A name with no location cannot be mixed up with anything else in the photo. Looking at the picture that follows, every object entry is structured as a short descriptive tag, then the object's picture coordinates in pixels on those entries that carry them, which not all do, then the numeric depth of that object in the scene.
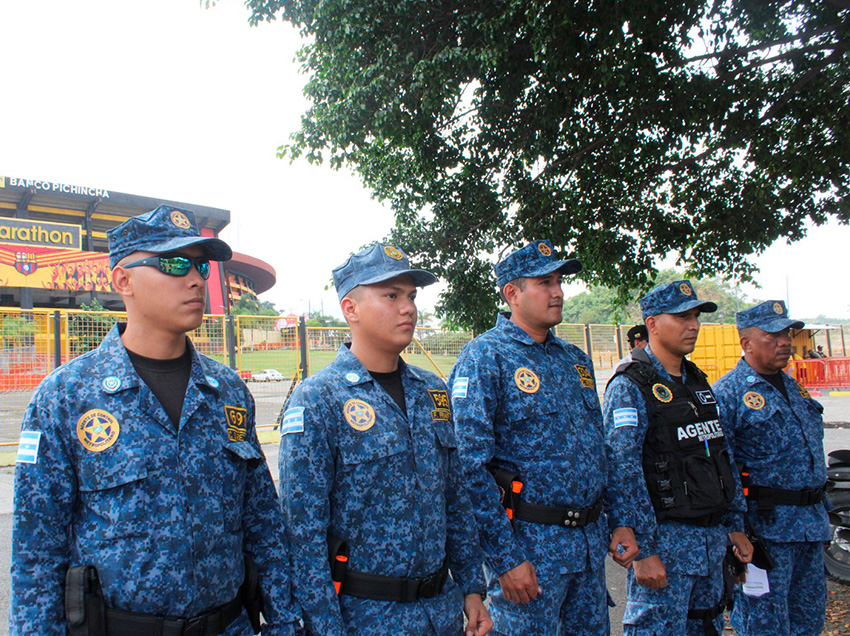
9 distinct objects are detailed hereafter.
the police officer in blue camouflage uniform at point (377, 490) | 2.01
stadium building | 30.66
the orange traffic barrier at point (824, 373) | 18.81
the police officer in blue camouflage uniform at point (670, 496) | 2.94
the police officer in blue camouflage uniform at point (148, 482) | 1.63
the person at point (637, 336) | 5.38
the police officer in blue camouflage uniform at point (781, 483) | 3.41
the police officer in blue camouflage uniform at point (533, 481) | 2.51
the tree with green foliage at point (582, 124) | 5.01
